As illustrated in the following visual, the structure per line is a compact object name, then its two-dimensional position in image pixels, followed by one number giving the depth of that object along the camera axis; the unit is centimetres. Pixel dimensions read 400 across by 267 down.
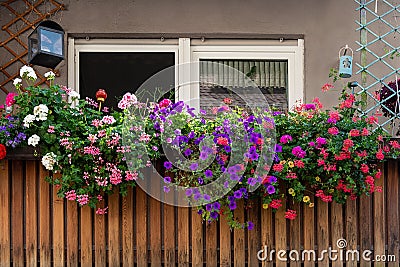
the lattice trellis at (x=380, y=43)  508
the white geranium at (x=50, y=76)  356
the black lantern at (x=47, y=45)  401
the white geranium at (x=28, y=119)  329
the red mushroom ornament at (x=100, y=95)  362
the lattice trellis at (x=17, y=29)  500
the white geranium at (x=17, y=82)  353
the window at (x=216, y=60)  511
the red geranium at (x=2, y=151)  332
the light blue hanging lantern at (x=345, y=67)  441
